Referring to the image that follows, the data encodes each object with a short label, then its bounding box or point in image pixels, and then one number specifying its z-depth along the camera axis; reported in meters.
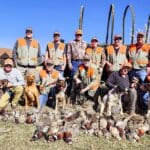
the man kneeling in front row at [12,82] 6.02
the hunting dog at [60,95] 6.02
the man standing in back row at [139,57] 6.26
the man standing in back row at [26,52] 6.33
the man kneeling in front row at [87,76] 6.19
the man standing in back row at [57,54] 6.36
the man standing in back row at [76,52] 6.36
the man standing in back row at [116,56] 6.32
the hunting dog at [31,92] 6.03
